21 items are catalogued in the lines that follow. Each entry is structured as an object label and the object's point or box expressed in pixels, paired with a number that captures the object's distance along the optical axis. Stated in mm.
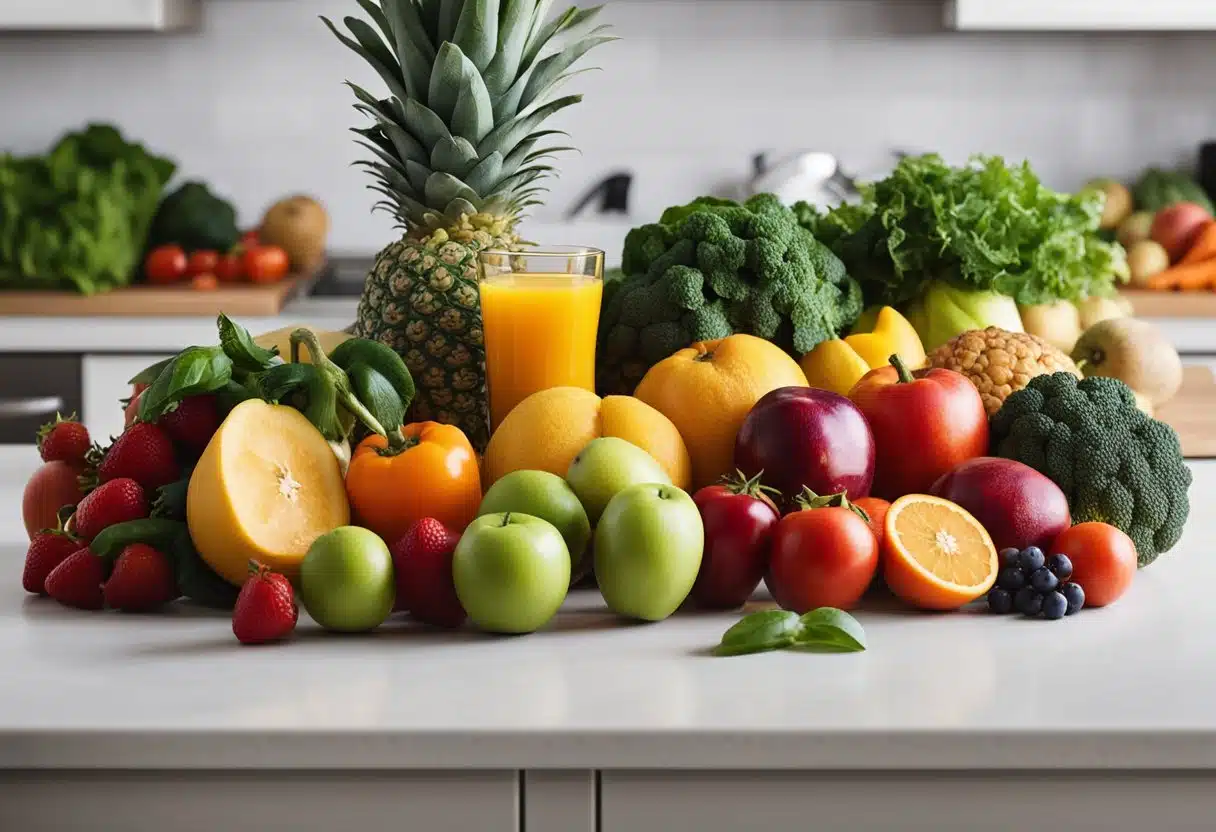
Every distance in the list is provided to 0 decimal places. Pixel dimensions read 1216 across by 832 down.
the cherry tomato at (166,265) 3426
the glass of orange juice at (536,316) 1424
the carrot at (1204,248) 3455
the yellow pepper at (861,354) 1513
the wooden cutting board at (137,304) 3203
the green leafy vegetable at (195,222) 3541
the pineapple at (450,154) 1510
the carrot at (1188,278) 3422
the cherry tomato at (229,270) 3467
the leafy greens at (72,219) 3236
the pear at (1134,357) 1995
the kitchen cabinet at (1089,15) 3475
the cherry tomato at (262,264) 3447
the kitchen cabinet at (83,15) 3391
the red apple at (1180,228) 3578
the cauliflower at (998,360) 1512
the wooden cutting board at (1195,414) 1878
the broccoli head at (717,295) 1521
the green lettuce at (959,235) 1934
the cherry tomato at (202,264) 3449
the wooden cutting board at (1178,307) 3312
